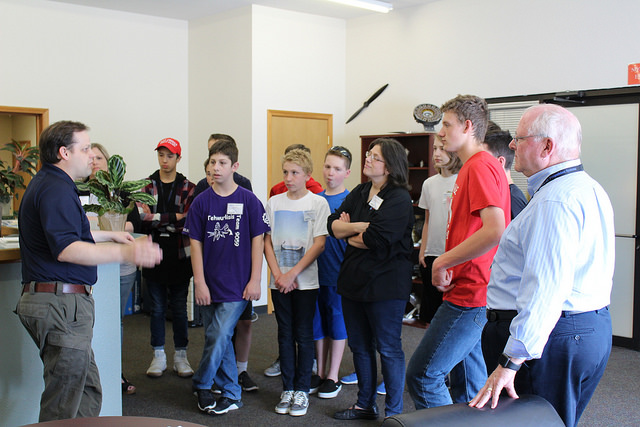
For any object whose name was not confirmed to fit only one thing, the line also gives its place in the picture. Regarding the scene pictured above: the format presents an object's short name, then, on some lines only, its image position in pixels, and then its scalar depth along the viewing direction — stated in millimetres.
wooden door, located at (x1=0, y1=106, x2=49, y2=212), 5902
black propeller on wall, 6590
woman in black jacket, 3131
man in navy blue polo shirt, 2350
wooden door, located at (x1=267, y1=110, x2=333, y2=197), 6387
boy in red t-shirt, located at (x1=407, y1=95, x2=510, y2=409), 2314
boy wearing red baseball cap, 4078
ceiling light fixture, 5727
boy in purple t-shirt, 3381
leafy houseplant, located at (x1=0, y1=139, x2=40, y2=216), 3422
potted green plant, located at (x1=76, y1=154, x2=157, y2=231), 3021
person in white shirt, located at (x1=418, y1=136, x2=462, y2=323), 3976
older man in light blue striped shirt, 1654
